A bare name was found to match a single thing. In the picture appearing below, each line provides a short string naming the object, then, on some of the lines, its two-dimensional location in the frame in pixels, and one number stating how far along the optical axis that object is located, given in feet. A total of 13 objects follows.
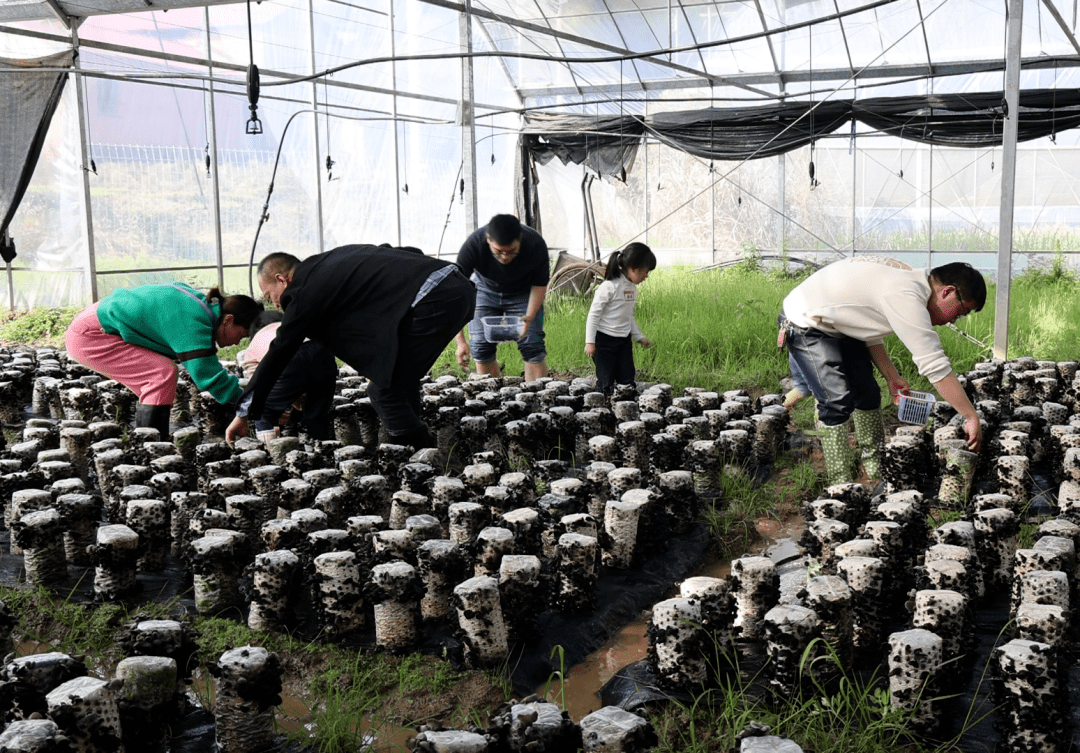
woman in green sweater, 12.24
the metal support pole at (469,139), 21.04
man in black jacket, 10.94
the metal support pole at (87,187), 24.32
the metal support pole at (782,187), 40.70
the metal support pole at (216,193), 26.18
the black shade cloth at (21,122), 20.42
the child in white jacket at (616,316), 15.42
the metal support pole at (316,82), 30.72
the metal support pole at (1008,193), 16.84
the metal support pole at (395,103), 33.30
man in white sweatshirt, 9.86
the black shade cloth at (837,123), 26.71
